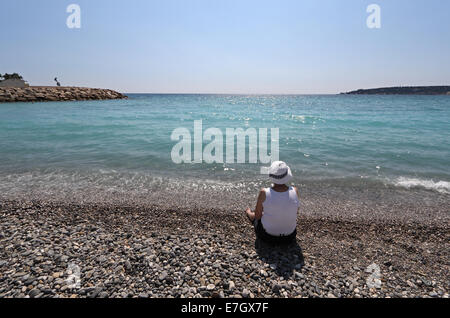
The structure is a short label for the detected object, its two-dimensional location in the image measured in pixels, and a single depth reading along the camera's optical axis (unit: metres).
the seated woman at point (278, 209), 4.04
